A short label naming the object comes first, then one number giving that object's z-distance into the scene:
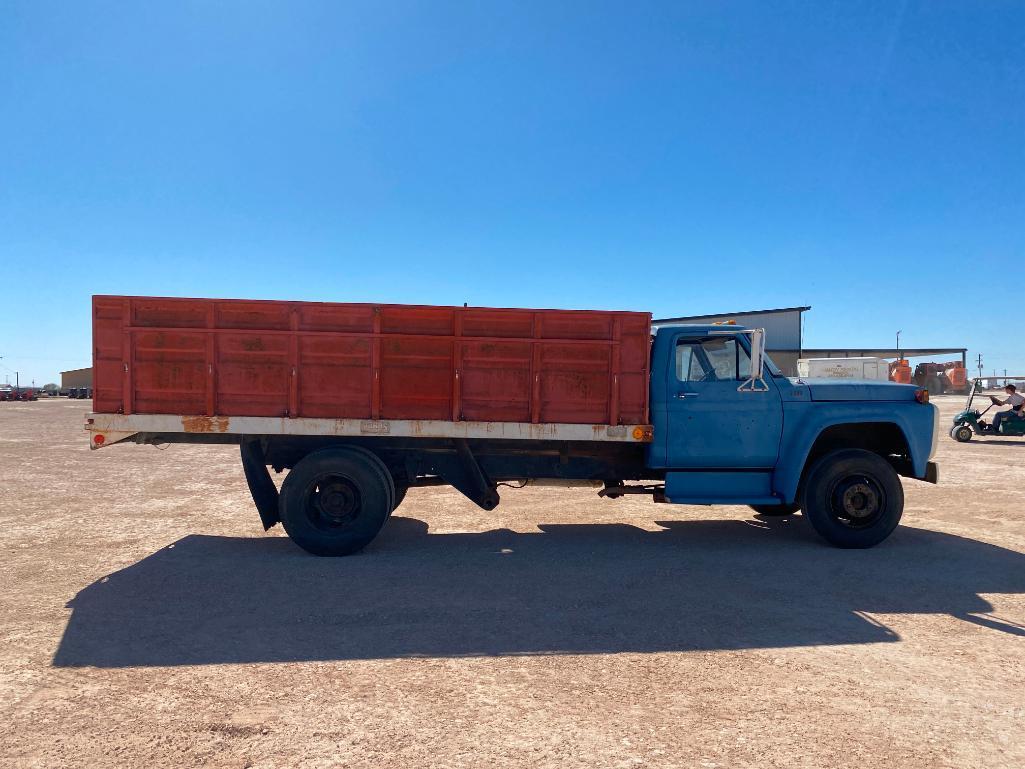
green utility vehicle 17.73
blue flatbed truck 6.16
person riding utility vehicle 17.89
